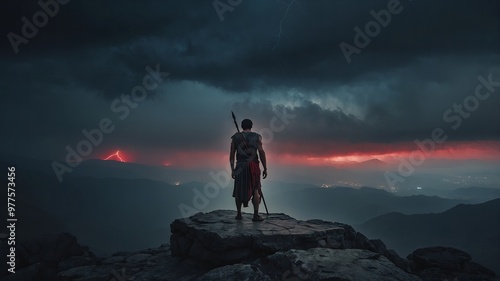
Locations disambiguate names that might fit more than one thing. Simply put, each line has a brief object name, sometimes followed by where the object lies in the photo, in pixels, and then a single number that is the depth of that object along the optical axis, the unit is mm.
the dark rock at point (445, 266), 10391
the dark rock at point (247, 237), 7613
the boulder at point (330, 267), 6020
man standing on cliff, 9594
